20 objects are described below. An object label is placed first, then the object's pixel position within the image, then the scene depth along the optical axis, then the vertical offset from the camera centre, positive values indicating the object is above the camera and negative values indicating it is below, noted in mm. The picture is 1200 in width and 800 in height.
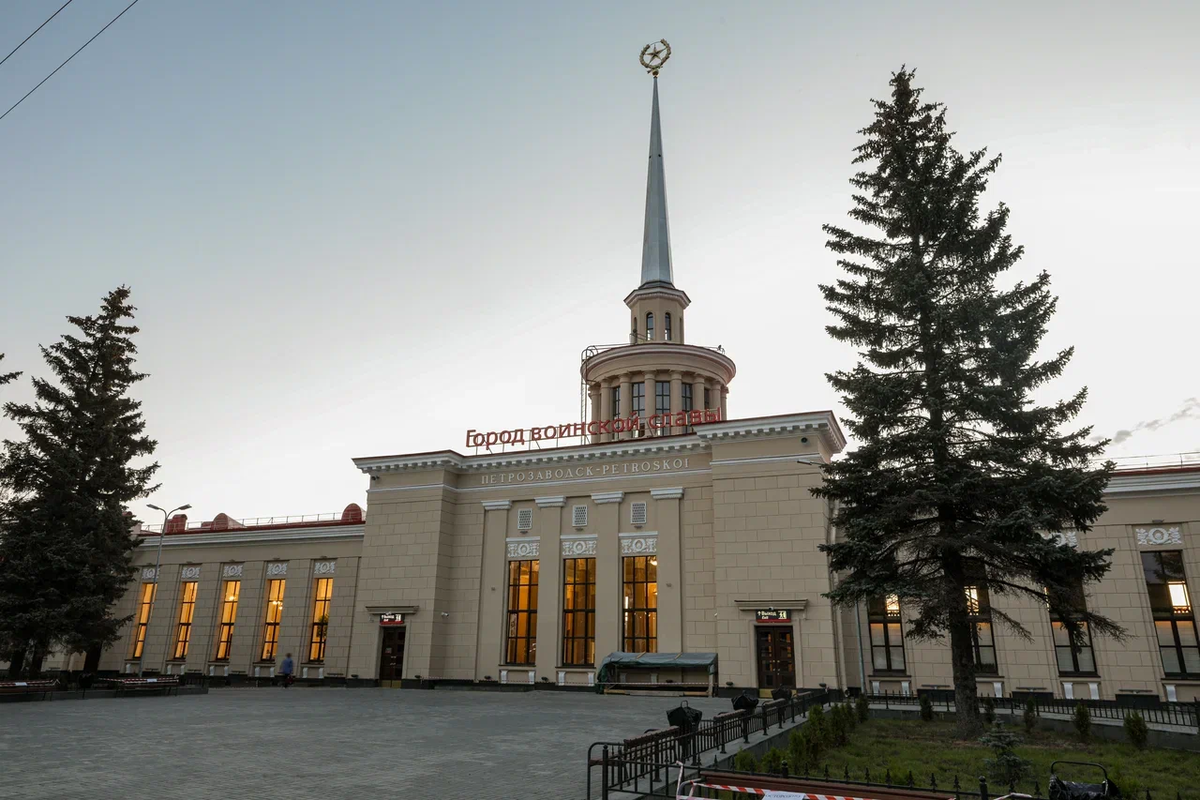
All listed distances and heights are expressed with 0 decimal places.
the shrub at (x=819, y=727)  13891 -1624
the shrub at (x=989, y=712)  17925 -1656
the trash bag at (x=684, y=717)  12664 -1317
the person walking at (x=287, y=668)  37188 -1702
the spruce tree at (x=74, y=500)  29359 +4969
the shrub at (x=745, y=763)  10445 -1653
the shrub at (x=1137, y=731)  15789 -1793
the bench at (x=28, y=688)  24609 -1874
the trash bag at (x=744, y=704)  15328 -1315
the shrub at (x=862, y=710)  19734 -1797
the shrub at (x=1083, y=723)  16844 -1751
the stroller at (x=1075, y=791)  8805 -1692
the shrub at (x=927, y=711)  20344 -1859
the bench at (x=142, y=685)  28500 -1991
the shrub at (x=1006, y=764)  9664 -1524
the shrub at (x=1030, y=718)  18000 -1798
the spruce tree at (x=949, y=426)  17516 +4909
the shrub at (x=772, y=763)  10727 -1712
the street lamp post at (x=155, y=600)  41281 +1652
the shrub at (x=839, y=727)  15531 -1801
